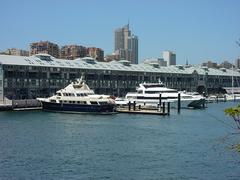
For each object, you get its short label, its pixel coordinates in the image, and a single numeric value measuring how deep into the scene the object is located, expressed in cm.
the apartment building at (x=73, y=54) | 19788
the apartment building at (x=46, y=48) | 18962
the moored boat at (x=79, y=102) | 7431
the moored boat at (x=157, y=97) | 9631
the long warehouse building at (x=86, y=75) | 9675
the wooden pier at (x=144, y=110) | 7540
